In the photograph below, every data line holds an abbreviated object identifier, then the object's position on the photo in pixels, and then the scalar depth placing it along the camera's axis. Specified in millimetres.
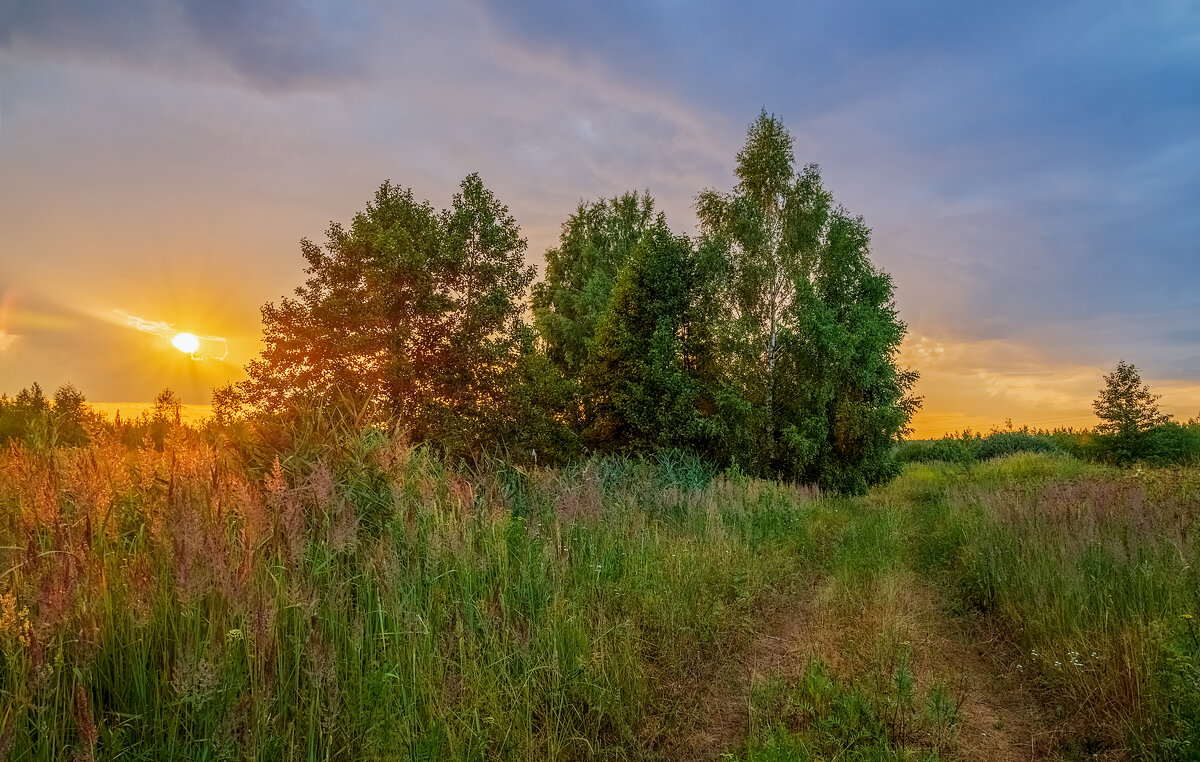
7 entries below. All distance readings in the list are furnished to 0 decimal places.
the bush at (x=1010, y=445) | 34281
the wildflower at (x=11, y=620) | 2207
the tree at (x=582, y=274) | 28938
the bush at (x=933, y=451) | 38412
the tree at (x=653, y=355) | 19094
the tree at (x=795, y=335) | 20609
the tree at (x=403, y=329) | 19359
